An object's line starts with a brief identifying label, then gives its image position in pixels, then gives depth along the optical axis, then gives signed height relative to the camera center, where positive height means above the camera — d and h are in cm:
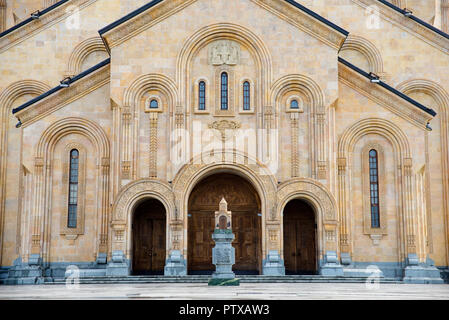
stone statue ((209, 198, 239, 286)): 2344 -37
